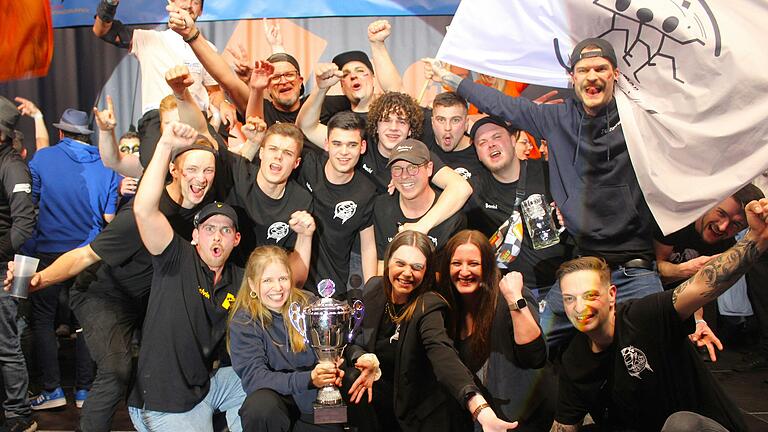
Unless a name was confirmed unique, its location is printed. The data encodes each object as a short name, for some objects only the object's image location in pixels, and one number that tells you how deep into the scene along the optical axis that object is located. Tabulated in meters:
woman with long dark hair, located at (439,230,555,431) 4.39
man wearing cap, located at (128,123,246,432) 4.35
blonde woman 4.23
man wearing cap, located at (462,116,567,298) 5.02
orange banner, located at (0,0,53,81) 3.06
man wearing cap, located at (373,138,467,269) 4.87
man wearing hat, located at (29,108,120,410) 5.83
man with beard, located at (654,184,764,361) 4.80
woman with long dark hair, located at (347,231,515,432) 4.18
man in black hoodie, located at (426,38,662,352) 4.61
